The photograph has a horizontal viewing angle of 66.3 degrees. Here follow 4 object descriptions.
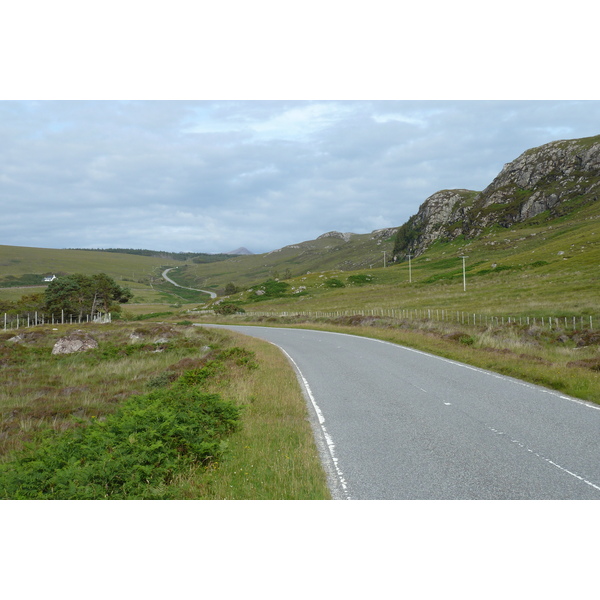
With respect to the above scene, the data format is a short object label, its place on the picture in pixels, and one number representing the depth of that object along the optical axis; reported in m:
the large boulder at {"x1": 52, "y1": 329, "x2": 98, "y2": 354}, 29.28
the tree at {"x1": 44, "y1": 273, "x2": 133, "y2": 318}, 73.50
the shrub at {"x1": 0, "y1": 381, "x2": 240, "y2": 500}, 6.34
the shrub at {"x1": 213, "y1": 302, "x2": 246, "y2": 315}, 80.88
